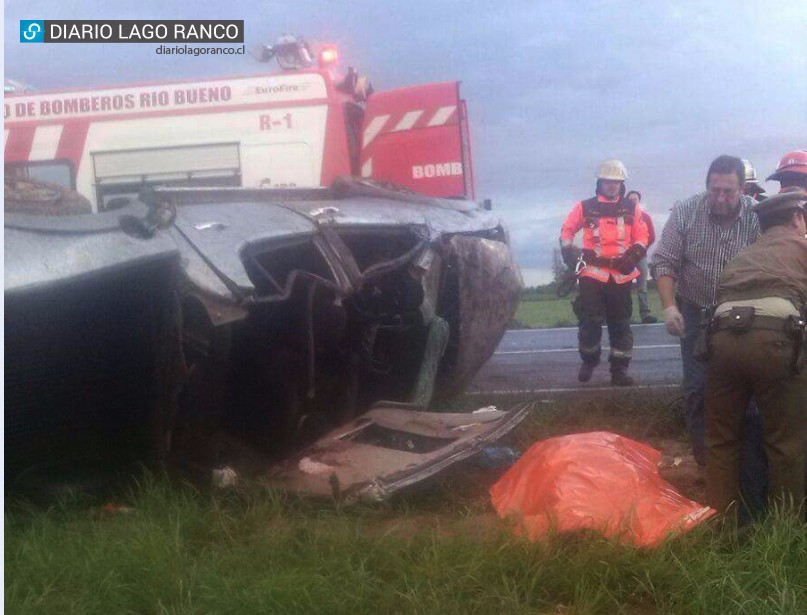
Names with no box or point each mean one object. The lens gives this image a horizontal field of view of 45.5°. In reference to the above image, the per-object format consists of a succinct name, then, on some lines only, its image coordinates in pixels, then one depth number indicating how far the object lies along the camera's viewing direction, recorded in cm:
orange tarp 308
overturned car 314
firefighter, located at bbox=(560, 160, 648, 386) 638
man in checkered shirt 387
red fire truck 638
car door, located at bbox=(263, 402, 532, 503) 352
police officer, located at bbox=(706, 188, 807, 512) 308
